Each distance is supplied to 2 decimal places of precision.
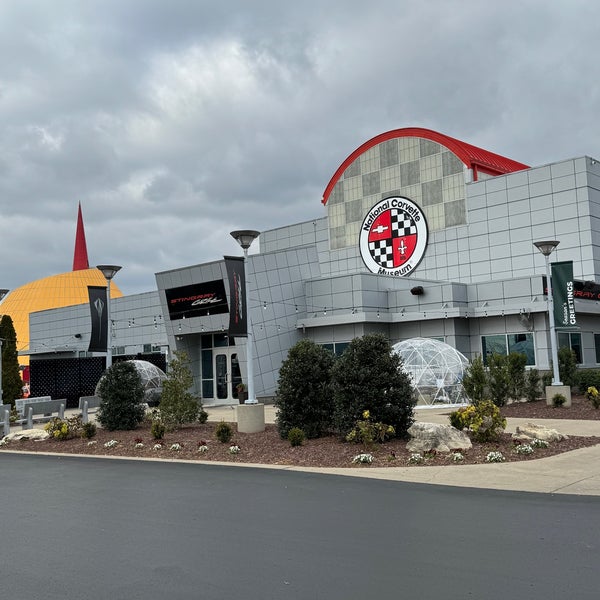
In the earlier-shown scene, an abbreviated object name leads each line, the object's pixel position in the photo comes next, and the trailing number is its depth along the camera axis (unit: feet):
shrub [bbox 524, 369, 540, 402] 68.74
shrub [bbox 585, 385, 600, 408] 59.52
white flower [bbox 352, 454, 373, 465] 36.67
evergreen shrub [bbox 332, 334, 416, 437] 42.39
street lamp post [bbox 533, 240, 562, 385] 65.67
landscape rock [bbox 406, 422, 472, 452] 38.34
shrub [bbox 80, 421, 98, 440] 52.80
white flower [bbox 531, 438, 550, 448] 39.24
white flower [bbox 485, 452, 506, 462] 35.78
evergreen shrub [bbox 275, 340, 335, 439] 45.75
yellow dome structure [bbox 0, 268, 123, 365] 258.41
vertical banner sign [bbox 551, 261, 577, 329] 68.54
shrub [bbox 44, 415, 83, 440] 53.93
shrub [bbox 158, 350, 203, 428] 54.95
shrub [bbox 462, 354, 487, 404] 62.13
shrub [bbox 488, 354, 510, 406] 66.13
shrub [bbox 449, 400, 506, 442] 40.40
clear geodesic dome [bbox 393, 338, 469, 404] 73.72
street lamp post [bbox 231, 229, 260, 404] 52.16
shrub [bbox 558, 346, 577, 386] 71.77
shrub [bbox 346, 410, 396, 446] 39.86
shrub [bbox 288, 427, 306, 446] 42.34
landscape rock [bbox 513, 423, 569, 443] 41.09
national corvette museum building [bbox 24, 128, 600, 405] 89.40
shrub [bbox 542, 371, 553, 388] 69.77
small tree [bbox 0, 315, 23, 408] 88.17
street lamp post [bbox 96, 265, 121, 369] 64.08
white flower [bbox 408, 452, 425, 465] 35.81
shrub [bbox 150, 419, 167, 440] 48.52
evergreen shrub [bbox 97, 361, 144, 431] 57.47
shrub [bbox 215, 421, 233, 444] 46.03
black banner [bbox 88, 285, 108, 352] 68.54
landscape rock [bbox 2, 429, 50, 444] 55.31
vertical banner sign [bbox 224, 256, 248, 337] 55.83
